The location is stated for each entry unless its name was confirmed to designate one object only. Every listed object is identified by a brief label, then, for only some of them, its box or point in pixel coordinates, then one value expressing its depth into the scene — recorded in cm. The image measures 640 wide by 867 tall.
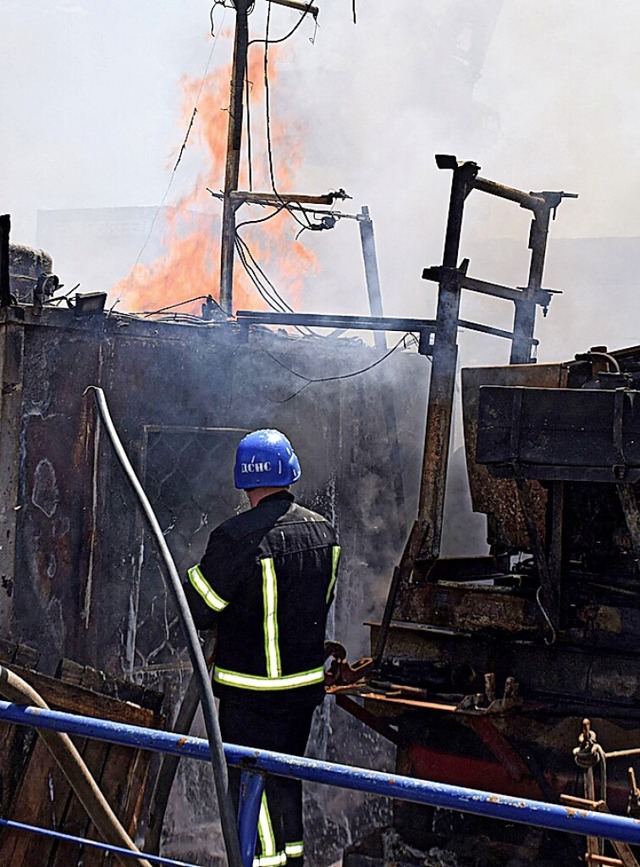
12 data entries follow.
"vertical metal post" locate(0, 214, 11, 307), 668
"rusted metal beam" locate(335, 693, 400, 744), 647
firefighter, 446
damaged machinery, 567
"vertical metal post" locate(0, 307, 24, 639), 672
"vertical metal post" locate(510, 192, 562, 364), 796
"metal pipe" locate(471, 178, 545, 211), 715
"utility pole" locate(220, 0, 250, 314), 1047
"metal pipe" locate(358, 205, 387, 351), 1120
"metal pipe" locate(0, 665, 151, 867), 318
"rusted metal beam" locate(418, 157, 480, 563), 698
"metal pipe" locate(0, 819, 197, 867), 312
